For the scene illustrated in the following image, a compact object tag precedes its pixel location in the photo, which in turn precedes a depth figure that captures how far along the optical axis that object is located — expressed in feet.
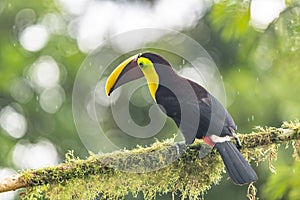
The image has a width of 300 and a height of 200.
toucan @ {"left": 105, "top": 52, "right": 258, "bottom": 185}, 22.24
